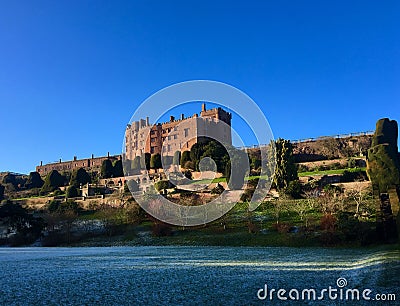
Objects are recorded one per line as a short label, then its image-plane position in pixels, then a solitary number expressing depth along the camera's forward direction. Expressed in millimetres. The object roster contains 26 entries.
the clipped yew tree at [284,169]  41188
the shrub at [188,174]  56781
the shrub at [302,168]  56375
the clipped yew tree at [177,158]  72212
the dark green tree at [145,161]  71562
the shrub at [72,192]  56872
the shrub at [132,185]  53688
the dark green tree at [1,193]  66338
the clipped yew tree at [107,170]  71188
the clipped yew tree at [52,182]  68462
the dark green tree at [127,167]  73150
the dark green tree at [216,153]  57562
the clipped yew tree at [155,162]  70438
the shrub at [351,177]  42188
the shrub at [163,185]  50175
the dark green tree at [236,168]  46094
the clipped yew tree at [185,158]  66250
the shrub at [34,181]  76562
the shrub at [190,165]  62781
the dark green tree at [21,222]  33094
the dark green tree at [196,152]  63594
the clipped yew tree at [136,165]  72875
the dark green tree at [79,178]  66000
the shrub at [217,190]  43038
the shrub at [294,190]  37281
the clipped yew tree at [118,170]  71375
